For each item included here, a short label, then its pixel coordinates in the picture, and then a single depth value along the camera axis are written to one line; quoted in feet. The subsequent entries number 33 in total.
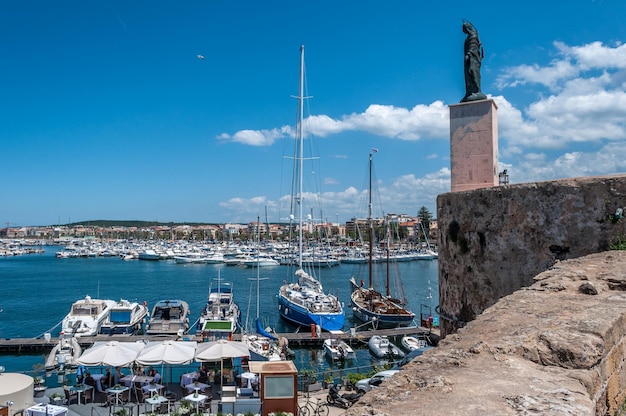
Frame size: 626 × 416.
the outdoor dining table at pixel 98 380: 50.59
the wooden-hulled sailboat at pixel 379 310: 106.52
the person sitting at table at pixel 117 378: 51.97
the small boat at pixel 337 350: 80.69
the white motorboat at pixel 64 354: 73.77
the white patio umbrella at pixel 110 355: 47.88
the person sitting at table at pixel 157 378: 51.78
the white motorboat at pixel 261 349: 67.36
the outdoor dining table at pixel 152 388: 47.29
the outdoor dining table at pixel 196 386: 47.41
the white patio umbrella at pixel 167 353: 48.65
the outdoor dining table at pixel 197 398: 42.10
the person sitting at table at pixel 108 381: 51.78
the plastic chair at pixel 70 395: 46.23
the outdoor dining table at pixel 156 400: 41.93
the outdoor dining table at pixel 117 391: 45.10
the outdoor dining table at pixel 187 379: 51.81
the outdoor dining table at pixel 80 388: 46.53
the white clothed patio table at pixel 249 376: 48.06
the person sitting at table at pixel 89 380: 50.54
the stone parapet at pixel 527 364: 9.61
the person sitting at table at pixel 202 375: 53.52
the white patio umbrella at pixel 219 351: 49.55
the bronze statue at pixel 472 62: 35.06
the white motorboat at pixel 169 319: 95.14
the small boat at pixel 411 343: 85.56
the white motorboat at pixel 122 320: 98.73
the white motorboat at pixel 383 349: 82.69
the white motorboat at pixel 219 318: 82.28
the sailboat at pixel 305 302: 100.63
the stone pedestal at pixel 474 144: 33.65
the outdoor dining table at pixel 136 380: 50.88
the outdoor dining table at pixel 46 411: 38.52
